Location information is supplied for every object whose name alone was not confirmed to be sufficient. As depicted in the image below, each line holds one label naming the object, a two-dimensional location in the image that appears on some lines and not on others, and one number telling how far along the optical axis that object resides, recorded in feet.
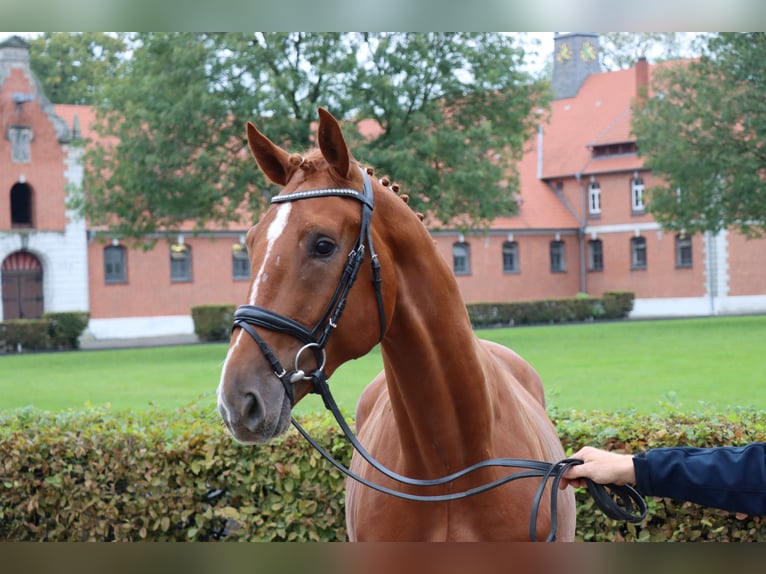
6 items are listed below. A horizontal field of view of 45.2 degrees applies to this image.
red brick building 110.83
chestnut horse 8.25
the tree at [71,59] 135.13
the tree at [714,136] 93.71
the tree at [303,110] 79.15
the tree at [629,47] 148.66
